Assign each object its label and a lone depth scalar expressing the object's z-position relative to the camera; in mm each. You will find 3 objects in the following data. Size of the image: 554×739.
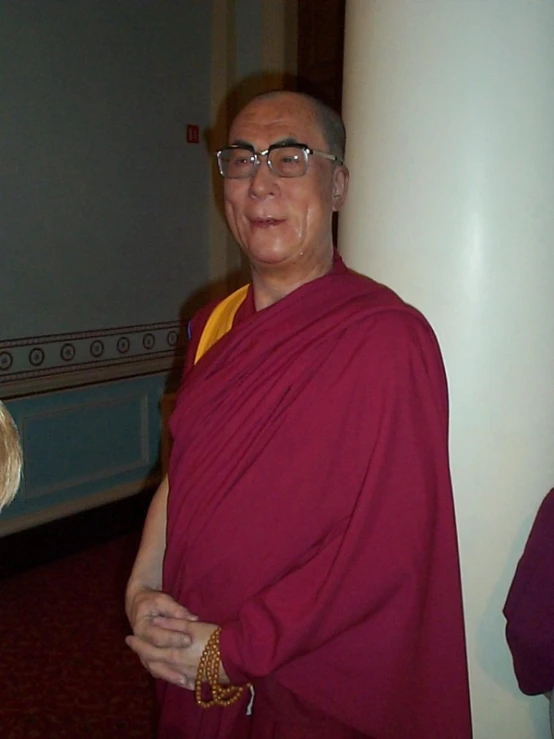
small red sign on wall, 3719
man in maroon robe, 1005
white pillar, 1109
